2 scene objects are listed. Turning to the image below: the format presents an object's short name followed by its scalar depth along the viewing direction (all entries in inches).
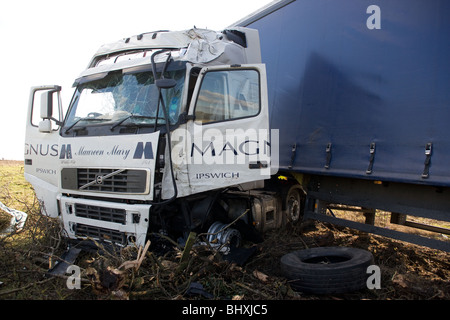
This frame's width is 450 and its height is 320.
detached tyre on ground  145.1
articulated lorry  166.2
